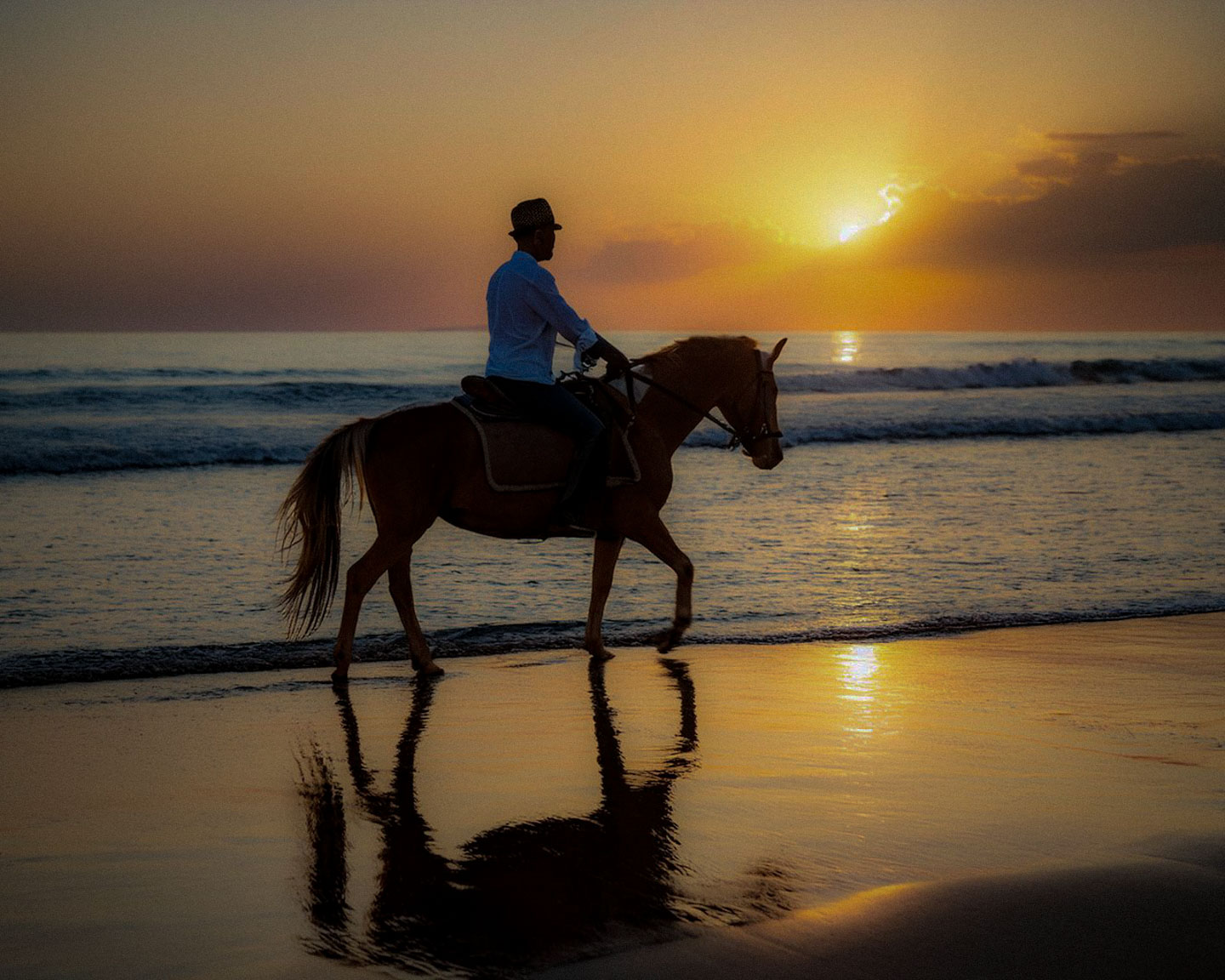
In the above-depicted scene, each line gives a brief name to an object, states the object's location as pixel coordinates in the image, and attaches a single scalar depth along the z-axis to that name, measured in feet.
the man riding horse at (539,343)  23.53
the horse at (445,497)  23.94
